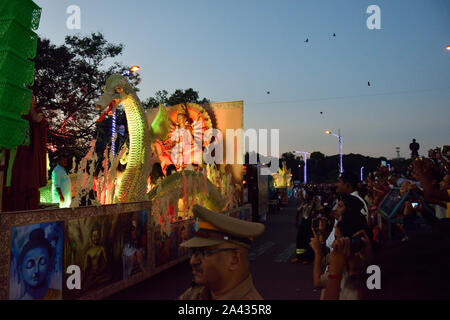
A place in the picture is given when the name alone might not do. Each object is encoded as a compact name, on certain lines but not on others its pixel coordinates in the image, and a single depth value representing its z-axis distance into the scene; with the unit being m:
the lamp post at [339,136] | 32.64
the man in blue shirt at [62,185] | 7.77
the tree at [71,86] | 17.56
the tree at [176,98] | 36.03
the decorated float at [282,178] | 40.69
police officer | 1.89
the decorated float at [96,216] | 4.29
